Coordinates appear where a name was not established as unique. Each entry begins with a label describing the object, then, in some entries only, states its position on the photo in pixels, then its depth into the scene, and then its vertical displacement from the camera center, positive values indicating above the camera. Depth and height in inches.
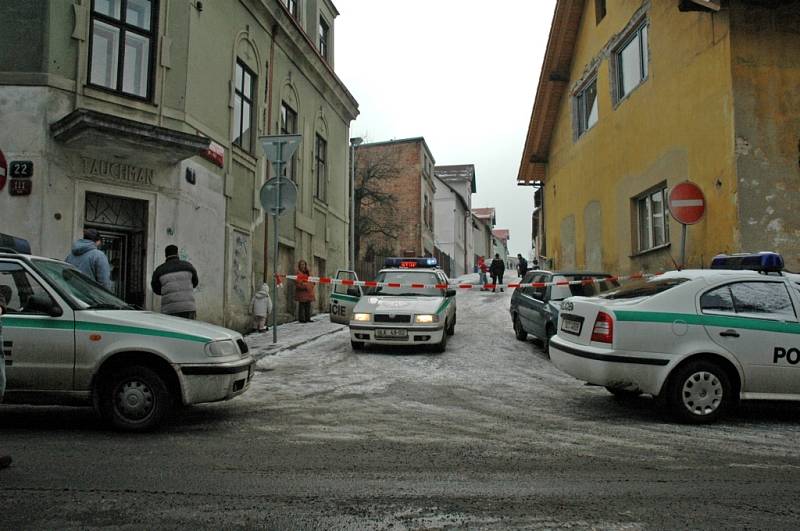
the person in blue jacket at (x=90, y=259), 340.8 +18.4
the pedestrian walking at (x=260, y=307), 580.1 -12.9
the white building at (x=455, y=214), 2130.9 +288.1
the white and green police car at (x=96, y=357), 221.3 -23.2
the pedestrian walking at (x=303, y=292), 667.4 +1.7
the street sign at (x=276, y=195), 442.6 +70.1
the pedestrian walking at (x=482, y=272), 1355.8 +50.5
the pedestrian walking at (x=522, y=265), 1435.4 +69.9
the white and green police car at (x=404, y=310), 446.6 -11.7
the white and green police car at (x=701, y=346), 247.9 -20.0
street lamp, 1098.1 +225.1
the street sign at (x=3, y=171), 385.4 +75.1
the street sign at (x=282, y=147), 451.8 +106.9
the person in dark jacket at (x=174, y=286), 345.1 +3.8
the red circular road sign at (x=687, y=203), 414.0 +62.0
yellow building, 401.1 +137.6
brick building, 1626.5 +255.6
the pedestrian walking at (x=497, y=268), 1247.5 +54.0
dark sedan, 437.4 -3.0
